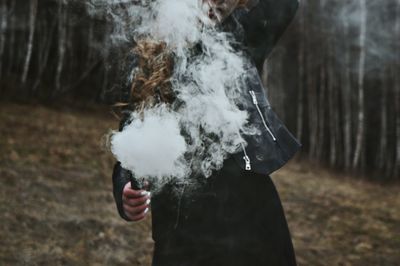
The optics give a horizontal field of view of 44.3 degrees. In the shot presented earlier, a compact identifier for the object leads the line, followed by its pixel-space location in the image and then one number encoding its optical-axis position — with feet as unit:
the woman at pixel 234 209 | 4.99
